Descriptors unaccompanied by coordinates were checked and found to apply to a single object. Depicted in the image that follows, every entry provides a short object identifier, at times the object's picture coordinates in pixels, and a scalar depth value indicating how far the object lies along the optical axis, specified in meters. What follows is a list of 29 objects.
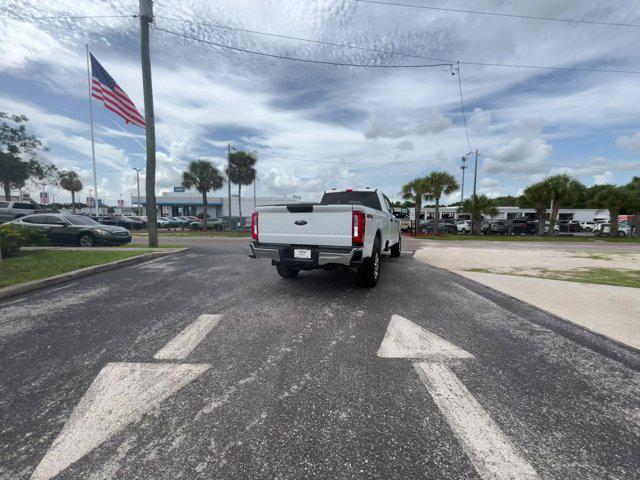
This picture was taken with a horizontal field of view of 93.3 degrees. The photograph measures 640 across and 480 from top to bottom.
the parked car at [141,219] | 33.88
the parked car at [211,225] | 36.72
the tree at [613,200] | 26.49
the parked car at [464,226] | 33.88
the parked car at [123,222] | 25.80
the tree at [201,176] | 36.75
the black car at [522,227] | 32.53
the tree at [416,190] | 29.24
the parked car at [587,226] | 37.76
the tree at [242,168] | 35.88
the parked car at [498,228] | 32.97
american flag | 12.20
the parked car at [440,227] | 31.71
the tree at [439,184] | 28.56
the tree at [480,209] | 30.05
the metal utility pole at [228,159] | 31.41
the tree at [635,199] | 26.42
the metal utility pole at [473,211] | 30.20
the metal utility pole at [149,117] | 11.17
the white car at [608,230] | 30.19
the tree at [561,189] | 27.03
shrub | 8.55
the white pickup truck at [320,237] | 4.98
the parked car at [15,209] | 18.80
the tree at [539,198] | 28.00
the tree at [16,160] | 25.48
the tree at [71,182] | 59.81
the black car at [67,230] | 12.52
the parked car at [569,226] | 34.00
